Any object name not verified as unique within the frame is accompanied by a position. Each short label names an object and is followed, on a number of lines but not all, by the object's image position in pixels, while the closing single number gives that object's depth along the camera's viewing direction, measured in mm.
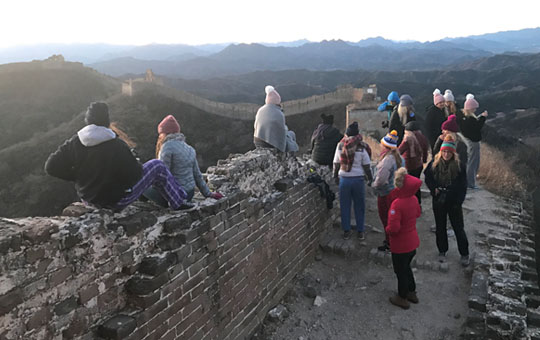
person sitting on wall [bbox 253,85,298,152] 5156
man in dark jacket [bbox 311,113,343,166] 6109
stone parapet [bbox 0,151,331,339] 2320
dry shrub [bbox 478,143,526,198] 8055
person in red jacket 4020
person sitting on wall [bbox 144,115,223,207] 3613
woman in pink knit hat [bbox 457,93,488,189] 6637
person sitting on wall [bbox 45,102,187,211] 2771
